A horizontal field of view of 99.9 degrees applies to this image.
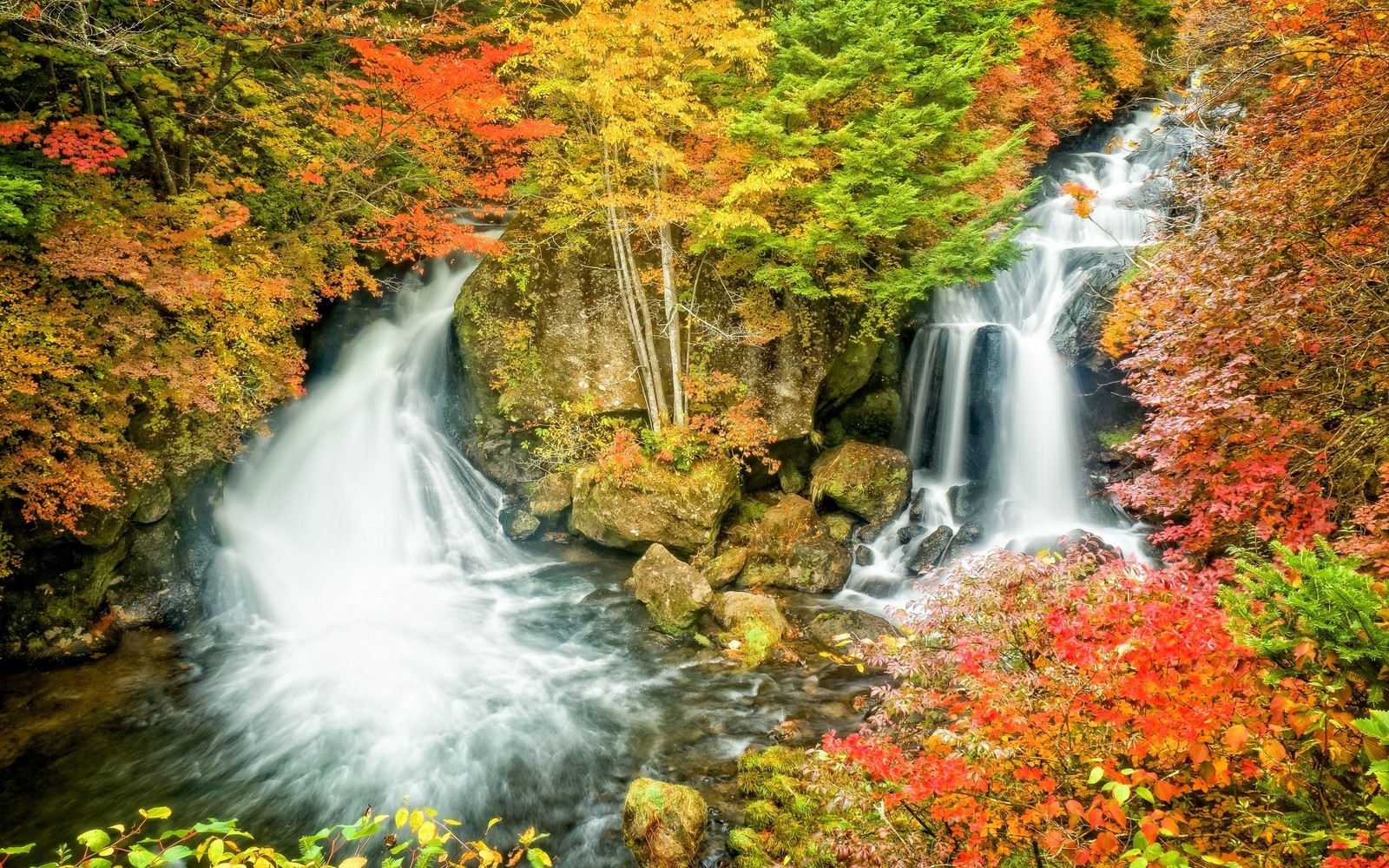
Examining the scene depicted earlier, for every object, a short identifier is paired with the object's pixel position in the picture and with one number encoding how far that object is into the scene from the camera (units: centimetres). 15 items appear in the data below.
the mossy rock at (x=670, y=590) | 924
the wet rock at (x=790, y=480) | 1260
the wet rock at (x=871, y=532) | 1155
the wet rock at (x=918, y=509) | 1181
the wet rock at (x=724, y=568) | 1027
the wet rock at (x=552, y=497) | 1200
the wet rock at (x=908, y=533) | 1134
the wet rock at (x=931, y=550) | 1062
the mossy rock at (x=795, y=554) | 1047
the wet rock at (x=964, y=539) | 1063
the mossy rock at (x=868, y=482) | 1176
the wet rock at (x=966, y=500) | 1174
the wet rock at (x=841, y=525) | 1156
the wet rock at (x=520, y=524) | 1201
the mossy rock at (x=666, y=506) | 1070
